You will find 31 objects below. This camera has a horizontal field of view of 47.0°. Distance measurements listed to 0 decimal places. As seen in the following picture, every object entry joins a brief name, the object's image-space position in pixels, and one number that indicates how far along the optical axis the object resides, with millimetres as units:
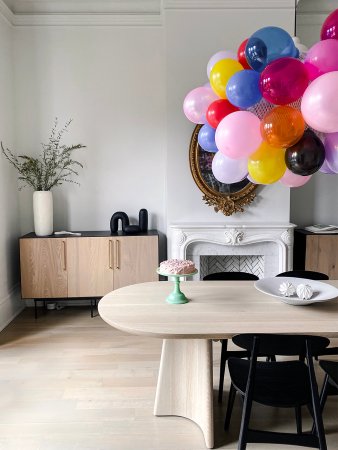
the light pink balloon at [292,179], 2221
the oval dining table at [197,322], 1807
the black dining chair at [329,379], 1995
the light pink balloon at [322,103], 1618
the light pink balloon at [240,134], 1895
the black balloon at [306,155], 1829
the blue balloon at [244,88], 1847
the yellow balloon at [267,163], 2016
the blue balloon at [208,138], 2285
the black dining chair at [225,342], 2572
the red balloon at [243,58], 2066
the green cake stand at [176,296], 2179
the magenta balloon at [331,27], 1865
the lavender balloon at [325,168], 2104
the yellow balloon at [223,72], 2037
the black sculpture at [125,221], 4180
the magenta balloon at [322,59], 1772
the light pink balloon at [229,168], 2207
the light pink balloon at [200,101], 2262
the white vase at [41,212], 4051
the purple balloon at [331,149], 1933
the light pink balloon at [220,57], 2245
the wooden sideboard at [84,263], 3955
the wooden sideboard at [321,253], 3967
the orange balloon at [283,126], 1781
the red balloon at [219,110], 2088
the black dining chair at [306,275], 2781
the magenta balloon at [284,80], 1704
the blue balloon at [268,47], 1839
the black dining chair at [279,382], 1666
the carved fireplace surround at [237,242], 3963
